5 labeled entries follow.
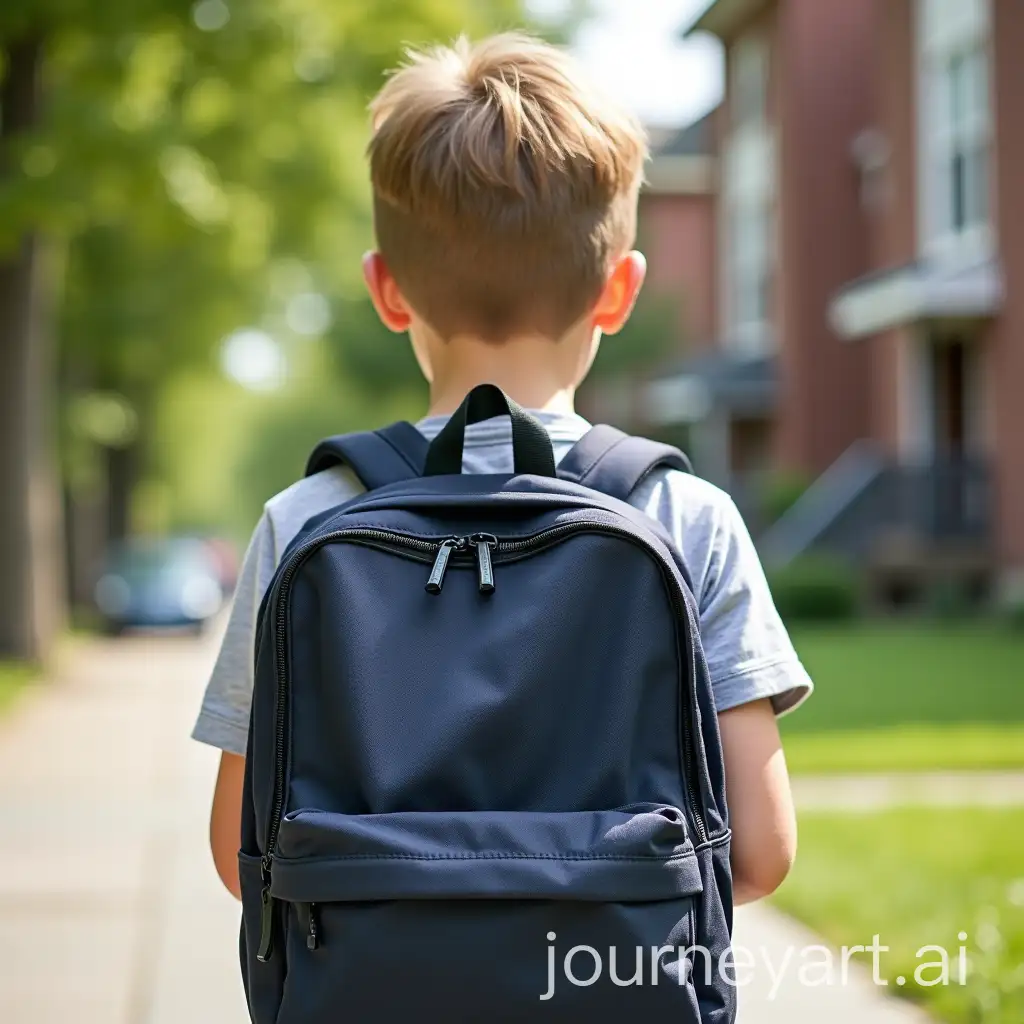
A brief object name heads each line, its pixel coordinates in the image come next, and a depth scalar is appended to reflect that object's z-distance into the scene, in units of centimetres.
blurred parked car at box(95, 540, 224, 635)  2358
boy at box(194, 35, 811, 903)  197
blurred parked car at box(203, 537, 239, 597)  3377
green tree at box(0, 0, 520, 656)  1364
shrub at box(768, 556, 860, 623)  1886
